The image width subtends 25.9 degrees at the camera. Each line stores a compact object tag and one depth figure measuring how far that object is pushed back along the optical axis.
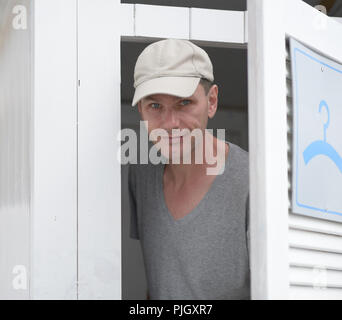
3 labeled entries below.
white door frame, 2.18
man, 2.23
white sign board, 2.04
